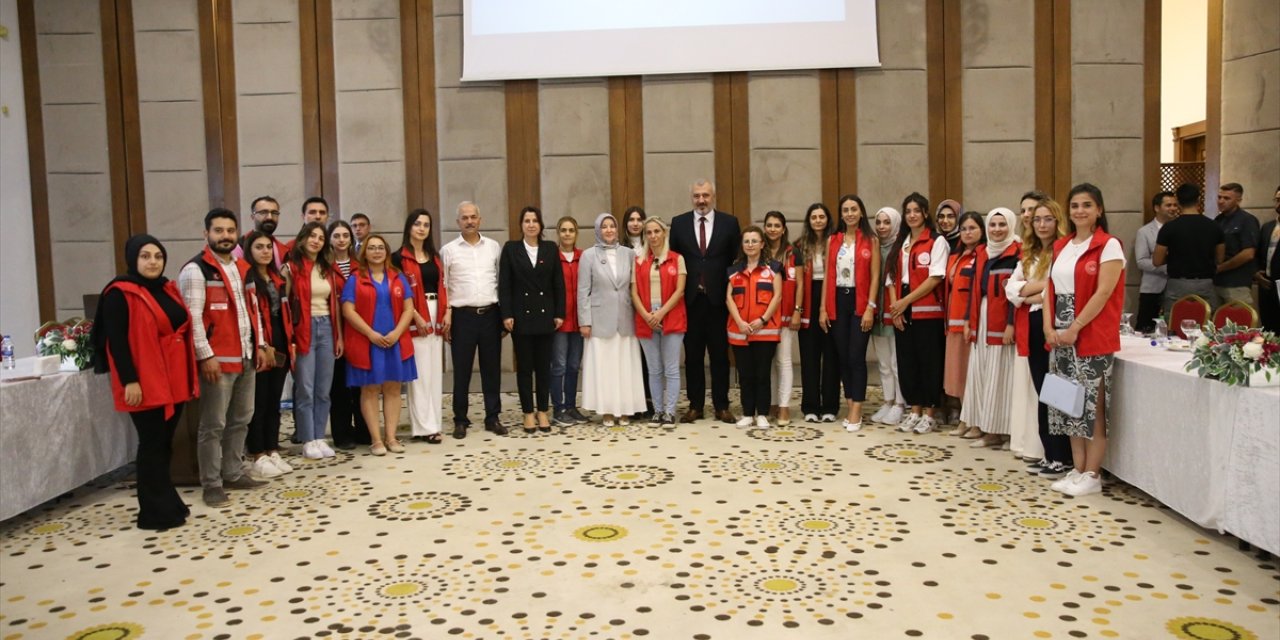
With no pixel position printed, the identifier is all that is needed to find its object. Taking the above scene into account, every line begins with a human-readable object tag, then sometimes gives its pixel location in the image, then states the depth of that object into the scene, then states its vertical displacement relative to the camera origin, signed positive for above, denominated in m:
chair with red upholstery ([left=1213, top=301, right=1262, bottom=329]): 4.27 -0.34
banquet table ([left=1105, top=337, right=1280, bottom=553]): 3.20 -0.79
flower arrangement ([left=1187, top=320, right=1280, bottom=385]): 3.28 -0.40
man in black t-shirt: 6.60 -0.02
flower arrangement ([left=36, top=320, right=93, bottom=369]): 4.43 -0.34
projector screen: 7.64 +1.91
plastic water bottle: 4.28 -0.36
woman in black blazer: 5.77 -0.23
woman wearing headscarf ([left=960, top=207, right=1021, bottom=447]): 4.86 -0.47
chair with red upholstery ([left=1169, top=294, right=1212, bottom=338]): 4.65 -0.34
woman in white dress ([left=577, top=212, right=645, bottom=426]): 5.89 -0.44
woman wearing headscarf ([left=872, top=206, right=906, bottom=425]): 5.84 -0.59
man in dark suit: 6.00 -0.12
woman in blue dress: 5.25 -0.37
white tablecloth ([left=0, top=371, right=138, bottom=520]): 3.91 -0.76
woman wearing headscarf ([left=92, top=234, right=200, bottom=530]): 3.82 -0.37
